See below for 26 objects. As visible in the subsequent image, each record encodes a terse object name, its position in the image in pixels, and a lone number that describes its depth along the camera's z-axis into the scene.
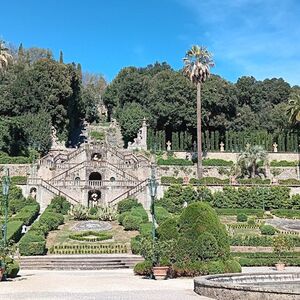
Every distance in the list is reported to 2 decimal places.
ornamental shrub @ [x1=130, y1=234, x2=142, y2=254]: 19.31
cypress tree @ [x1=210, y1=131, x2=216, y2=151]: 44.75
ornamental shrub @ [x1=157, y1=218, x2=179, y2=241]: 13.70
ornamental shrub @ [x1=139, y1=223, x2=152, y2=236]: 20.77
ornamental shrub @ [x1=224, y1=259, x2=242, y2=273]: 12.90
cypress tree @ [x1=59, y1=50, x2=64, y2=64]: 60.78
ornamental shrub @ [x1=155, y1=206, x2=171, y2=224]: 24.05
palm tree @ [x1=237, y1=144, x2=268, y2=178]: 37.38
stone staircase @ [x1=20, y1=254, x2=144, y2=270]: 17.38
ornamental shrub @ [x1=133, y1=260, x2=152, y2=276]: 13.80
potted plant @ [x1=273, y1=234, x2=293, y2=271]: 18.34
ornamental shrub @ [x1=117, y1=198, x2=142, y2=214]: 29.26
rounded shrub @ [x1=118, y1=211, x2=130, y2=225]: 26.07
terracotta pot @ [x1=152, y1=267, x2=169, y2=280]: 12.90
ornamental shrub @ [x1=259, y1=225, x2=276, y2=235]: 23.82
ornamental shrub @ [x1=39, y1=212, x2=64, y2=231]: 24.13
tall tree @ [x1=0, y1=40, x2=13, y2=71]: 33.38
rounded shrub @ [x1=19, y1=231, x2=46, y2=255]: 19.23
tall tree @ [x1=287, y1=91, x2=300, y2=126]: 38.38
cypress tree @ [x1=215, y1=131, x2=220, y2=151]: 45.04
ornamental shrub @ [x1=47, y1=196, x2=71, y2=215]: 28.76
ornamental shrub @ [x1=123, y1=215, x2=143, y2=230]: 24.32
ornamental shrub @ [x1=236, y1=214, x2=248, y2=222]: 28.19
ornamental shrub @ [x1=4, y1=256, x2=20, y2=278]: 13.67
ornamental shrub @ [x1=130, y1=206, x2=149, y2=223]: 25.14
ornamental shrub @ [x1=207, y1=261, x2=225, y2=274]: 12.60
